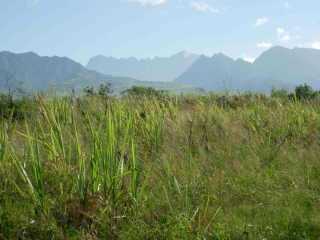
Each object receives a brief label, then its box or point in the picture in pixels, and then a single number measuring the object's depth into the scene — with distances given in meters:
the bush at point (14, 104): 13.97
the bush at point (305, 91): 27.35
